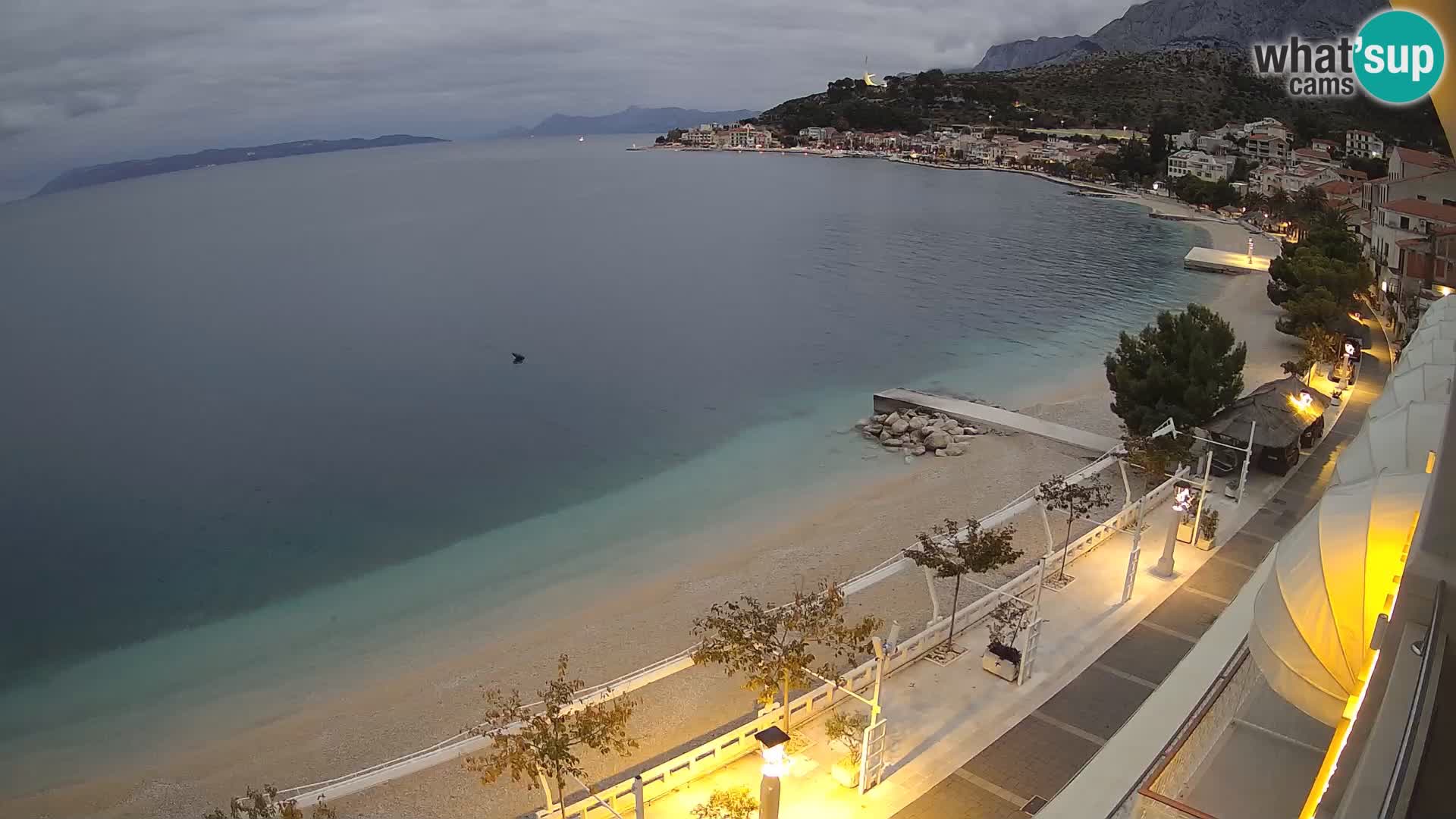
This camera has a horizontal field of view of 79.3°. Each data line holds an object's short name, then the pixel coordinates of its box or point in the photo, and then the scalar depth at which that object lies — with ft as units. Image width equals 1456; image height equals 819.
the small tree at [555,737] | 27.43
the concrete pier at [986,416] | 74.38
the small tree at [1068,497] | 47.37
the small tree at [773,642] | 31.04
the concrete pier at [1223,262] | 160.66
